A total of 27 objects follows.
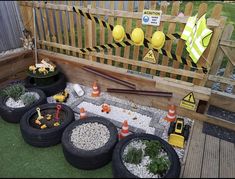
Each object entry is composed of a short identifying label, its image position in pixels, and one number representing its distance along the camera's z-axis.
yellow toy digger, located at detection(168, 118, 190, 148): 3.38
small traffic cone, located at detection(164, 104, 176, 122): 3.94
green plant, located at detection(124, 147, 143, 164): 2.84
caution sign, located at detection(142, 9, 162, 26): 3.62
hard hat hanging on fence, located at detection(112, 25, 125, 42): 3.92
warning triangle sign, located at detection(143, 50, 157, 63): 3.98
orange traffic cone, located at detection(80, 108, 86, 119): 3.82
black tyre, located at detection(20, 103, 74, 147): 3.26
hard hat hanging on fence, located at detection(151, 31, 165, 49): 3.63
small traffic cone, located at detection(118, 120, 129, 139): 3.52
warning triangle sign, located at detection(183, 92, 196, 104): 3.80
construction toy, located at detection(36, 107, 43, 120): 3.71
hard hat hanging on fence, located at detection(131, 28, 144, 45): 3.78
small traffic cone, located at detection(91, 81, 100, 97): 4.71
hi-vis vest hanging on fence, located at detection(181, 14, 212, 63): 3.22
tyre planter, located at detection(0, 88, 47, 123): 3.77
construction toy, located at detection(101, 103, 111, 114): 4.21
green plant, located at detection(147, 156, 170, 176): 2.69
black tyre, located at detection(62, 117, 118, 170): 2.88
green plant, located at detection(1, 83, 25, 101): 4.19
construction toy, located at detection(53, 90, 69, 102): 4.47
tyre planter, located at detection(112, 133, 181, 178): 2.63
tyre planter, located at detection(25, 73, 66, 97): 4.65
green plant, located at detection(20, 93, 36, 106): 4.08
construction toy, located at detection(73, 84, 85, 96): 4.73
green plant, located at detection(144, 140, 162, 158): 2.94
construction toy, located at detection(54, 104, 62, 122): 3.77
